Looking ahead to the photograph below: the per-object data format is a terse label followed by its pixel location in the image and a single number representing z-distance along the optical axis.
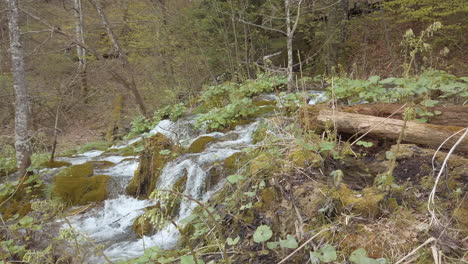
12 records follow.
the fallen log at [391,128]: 2.75
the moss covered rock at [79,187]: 4.69
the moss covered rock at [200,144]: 4.95
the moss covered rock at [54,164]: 5.44
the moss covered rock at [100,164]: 5.55
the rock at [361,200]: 2.00
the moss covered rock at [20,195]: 4.36
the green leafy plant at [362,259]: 1.55
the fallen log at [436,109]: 3.06
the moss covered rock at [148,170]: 4.55
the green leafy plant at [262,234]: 1.83
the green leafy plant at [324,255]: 1.63
